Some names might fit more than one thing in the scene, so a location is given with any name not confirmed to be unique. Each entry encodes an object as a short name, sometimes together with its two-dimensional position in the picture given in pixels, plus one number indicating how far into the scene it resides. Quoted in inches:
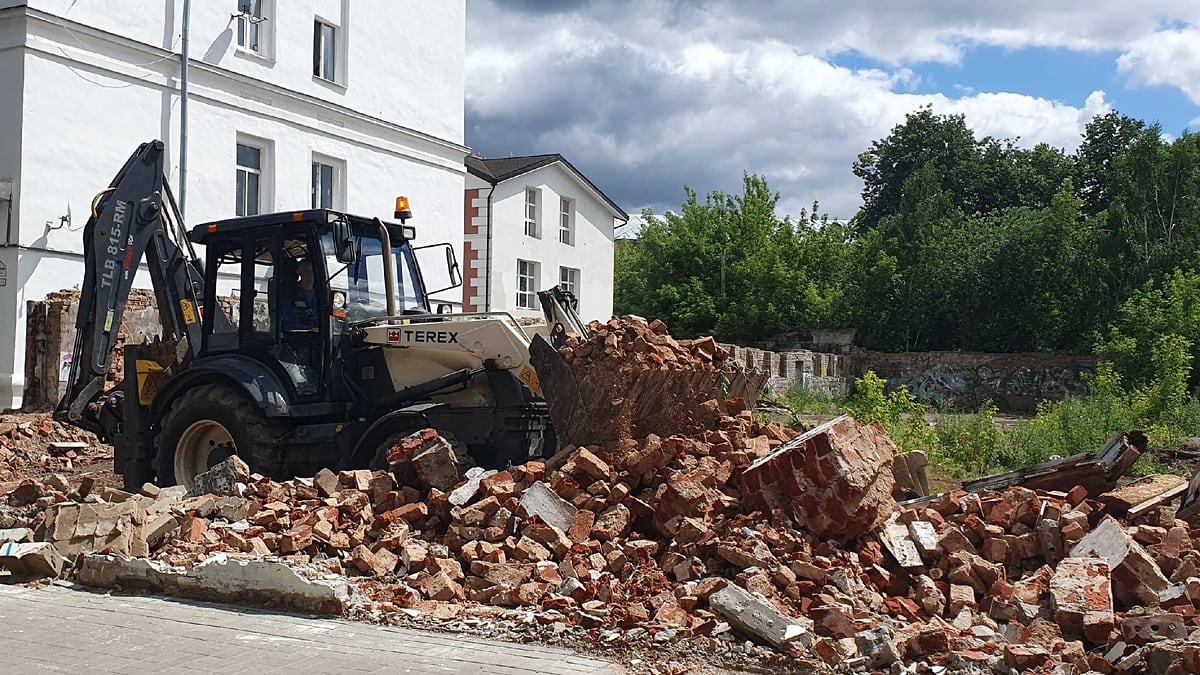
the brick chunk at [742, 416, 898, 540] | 291.6
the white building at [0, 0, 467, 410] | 723.4
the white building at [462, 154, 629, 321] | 1314.0
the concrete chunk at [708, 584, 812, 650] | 240.2
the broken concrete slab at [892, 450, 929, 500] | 354.3
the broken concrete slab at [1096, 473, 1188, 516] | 316.5
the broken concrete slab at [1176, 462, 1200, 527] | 314.3
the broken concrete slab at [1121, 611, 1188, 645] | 228.8
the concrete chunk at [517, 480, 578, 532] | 310.5
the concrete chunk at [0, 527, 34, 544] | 342.0
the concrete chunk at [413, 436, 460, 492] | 338.3
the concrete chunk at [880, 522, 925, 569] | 284.2
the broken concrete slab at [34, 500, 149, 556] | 324.5
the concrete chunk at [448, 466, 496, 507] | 325.7
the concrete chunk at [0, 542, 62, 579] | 323.0
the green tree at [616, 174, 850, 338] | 1574.8
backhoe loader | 378.9
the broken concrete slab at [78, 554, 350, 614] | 281.3
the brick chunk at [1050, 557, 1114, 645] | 239.3
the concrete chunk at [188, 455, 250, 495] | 361.1
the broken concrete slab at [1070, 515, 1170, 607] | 264.5
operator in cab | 398.3
